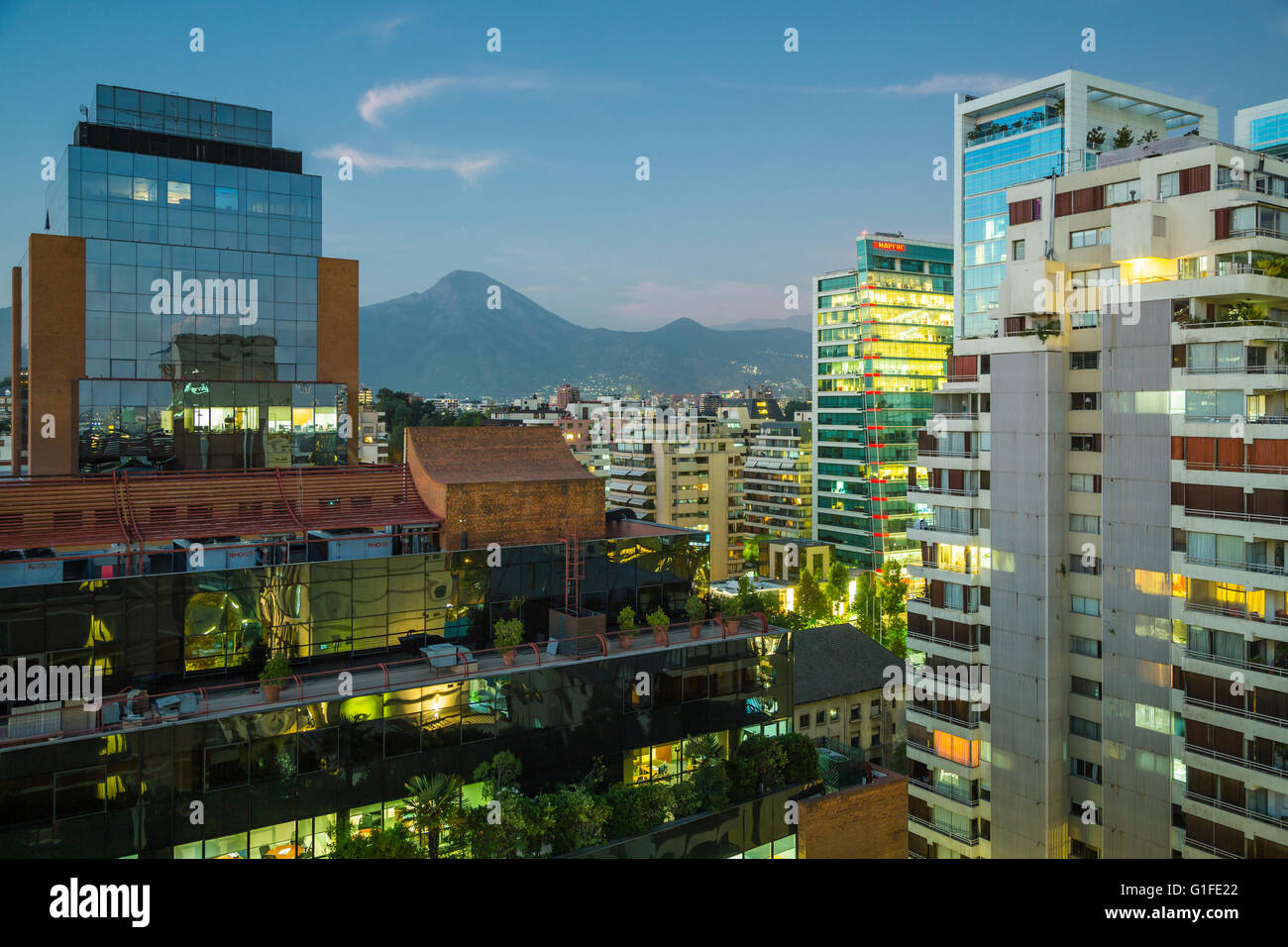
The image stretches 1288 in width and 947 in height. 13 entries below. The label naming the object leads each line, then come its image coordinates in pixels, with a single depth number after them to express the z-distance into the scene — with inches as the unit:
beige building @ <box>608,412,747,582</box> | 4042.8
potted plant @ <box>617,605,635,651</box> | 1111.0
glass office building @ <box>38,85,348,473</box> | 1455.5
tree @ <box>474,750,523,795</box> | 898.7
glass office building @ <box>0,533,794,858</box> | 747.4
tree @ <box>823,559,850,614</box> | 3122.5
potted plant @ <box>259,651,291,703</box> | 822.5
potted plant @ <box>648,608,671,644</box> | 1045.8
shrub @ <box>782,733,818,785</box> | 1052.5
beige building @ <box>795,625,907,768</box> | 2159.2
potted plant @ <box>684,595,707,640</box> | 1146.7
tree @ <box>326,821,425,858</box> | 765.3
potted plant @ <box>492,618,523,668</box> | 1004.6
